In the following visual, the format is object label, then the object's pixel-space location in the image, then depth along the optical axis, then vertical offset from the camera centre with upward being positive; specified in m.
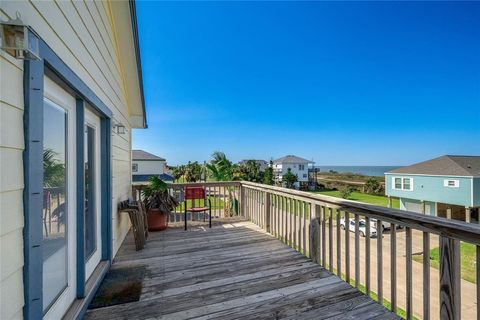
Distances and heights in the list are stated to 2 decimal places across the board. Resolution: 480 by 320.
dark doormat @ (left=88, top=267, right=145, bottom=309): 2.26 -1.39
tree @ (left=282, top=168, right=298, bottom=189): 35.06 -2.98
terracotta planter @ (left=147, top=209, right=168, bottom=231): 4.71 -1.21
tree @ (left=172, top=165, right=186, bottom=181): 30.50 -1.56
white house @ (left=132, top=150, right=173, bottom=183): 23.73 -0.39
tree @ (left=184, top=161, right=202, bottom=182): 27.21 -1.46
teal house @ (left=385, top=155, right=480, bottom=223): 15.40 -2.07
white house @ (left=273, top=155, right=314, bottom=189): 39.31 -1.34
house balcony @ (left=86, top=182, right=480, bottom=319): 1.82 -1.38
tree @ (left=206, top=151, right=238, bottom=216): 9.11 -0.29
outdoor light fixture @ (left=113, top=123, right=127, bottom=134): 3.59 +0.54
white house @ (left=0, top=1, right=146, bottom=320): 1.05 +0.08
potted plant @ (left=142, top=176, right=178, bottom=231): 4.71 -0.89
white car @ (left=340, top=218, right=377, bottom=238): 13.47 -4.70
